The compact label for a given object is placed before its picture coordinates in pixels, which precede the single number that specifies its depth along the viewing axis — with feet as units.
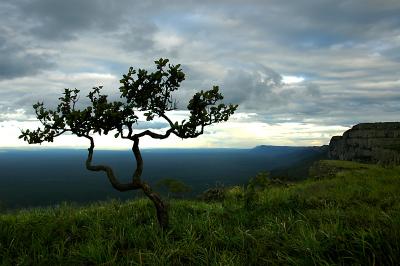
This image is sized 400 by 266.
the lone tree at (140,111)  39.68
